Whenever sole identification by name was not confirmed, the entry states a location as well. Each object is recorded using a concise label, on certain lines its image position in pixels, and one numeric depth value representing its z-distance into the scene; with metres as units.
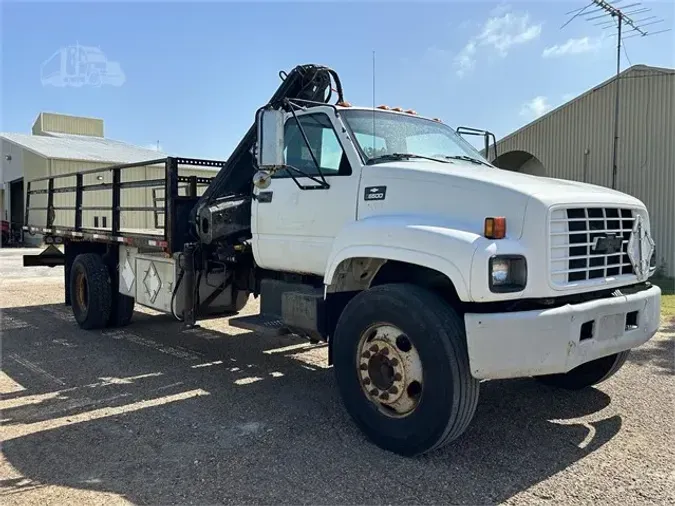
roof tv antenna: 13.41
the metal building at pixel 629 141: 14.62
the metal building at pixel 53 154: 27.94
